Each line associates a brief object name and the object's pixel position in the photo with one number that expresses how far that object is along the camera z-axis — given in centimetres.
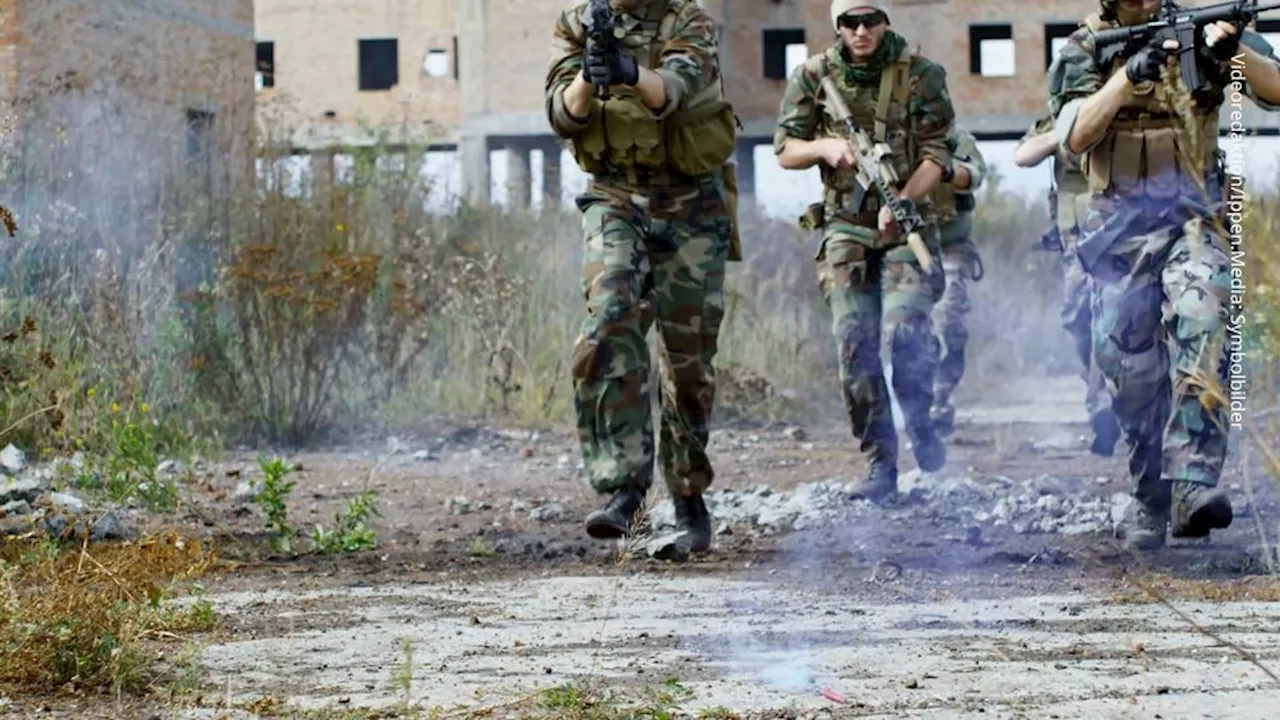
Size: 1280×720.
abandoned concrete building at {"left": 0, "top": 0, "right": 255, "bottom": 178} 1616
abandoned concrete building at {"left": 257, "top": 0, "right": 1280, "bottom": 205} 3372
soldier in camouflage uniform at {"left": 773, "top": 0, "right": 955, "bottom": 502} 867
